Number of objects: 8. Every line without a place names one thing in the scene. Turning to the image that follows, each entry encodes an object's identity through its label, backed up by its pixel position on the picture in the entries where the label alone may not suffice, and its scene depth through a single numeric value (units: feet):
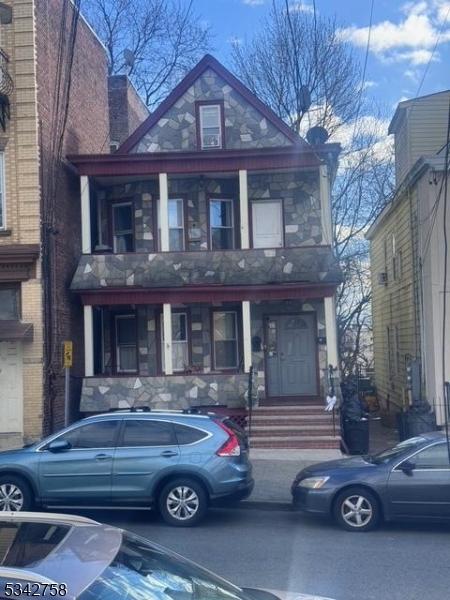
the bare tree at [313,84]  99.91
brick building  57.82
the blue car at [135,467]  35.12
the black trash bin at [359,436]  55.26
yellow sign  52.65
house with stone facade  60.39
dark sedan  33.22
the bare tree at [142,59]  119.14
